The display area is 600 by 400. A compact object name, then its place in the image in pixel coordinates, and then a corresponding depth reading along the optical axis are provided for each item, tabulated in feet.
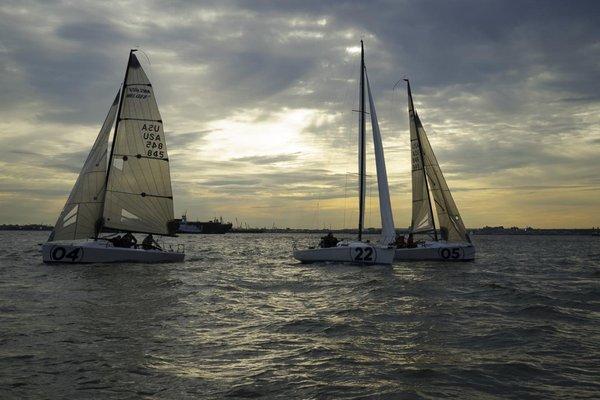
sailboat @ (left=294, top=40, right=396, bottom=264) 104.88
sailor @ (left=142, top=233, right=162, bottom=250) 103.91
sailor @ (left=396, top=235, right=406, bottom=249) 124.57
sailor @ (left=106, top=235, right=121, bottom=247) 99.66
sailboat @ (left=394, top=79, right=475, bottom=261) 123.34
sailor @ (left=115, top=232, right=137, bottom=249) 100.37
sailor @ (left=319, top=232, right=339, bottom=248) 112.16
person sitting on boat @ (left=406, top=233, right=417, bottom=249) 123.95
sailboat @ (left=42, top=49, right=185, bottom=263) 100.01
